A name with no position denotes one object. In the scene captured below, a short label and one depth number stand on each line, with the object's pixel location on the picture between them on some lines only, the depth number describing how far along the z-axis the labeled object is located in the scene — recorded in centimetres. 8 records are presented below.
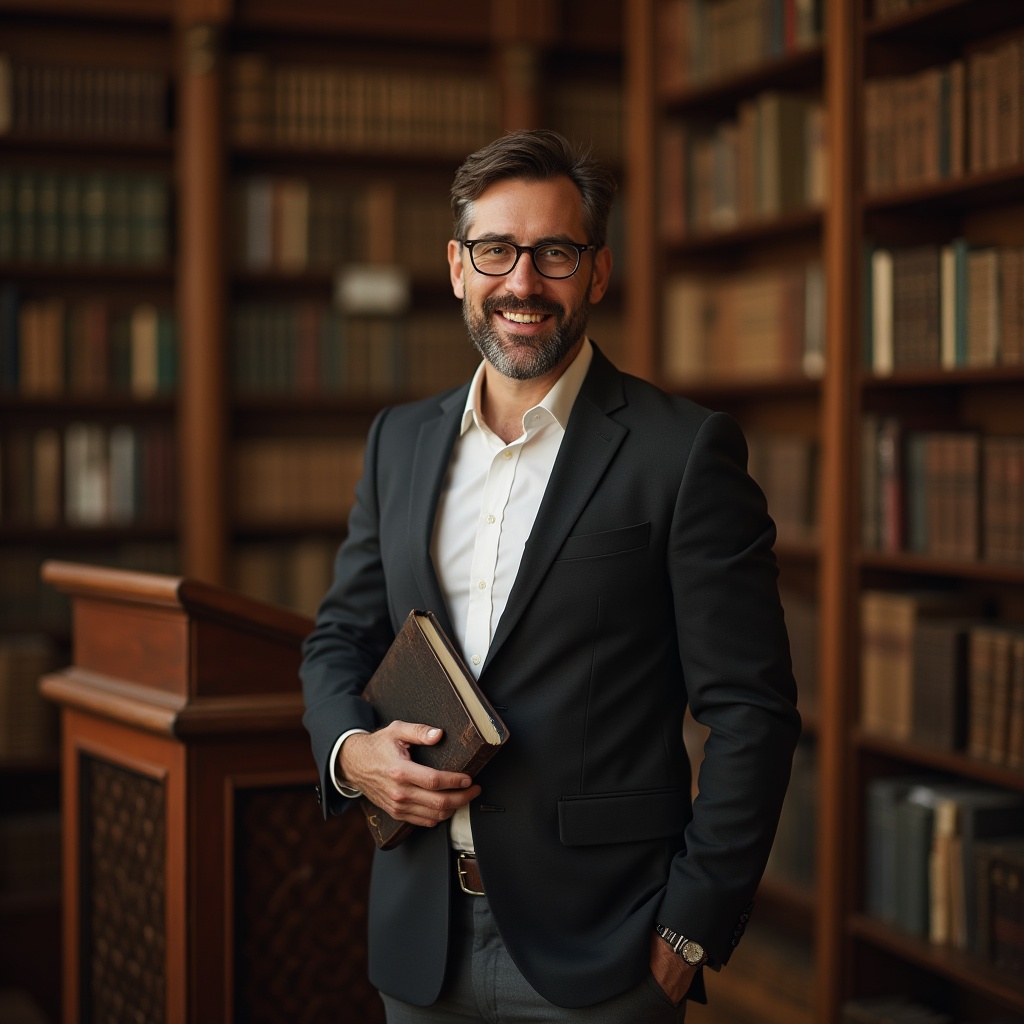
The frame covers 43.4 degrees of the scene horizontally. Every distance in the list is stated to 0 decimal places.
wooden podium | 199
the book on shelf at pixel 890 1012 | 320
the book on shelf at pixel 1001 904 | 287
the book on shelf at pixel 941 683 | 307
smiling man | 160
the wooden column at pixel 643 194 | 422
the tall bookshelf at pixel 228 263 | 437
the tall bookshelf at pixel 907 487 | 301
